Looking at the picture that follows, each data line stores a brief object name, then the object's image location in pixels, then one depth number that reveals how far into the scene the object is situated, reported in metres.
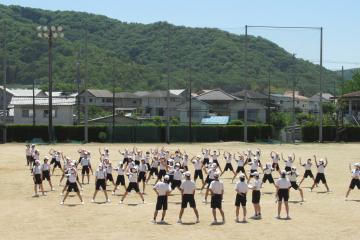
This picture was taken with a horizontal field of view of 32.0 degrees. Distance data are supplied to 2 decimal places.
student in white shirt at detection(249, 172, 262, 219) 20.66
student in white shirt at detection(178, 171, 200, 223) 19.70
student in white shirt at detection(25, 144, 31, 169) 36.97
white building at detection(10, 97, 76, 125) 77.88
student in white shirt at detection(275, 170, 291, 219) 20.88
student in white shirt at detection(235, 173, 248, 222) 20.19
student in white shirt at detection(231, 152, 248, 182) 30.38
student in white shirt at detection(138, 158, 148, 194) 26.73
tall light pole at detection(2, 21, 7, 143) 63.75
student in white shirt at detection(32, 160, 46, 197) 25.64
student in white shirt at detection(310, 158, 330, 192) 27.19
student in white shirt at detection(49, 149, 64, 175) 32.44
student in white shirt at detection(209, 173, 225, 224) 19.73
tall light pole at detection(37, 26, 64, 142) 59.72
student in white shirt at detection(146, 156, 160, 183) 29.33
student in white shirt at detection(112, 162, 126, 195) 25.17
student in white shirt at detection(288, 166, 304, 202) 23.83
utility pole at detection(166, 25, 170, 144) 64.19
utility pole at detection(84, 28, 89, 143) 63.39
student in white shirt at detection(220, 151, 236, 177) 31.56
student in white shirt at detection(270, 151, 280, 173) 32.22
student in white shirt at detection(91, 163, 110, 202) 24.00
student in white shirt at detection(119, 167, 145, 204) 22.94
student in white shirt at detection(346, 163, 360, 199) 24.54
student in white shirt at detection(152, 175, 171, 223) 19.72
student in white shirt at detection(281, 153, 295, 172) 28.92
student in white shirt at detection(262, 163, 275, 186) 26.66
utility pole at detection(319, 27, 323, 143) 67.44
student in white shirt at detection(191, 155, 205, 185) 28.38
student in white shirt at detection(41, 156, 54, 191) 26.81
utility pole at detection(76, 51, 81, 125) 71.56
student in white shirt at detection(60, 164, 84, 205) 23.39
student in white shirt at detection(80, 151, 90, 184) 29.65
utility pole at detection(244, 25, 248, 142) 65.06
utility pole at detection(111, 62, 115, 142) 66.38
